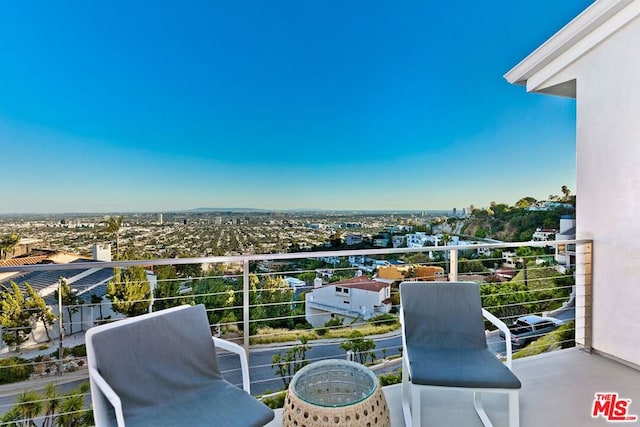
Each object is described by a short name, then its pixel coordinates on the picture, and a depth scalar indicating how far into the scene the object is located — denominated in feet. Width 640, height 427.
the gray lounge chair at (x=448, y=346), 4.82
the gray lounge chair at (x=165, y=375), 3.88
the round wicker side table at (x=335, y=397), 3.45
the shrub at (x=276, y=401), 7.25
